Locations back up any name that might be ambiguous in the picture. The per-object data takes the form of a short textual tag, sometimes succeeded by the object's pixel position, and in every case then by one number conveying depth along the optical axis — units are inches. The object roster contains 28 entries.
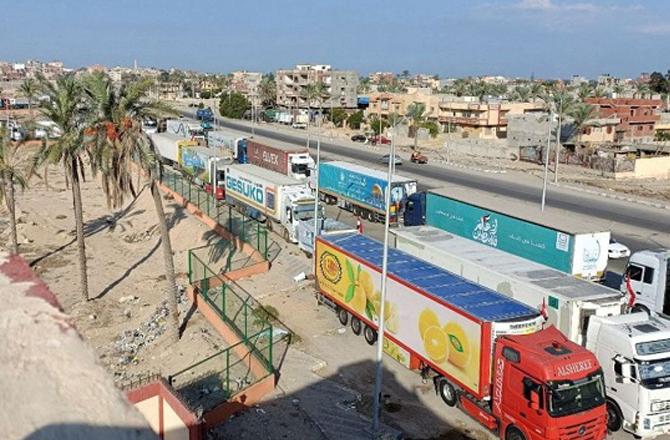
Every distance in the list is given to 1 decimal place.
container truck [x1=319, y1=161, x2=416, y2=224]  1648.6
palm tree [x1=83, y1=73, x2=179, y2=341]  928.9
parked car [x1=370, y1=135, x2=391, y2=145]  3751.2
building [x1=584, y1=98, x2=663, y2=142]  3518.7
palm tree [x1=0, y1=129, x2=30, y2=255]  1347.2
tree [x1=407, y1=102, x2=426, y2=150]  3607.0
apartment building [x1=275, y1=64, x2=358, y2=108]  5472.4
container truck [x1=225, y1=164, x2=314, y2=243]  1441.9
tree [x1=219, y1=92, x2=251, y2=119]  5329.7
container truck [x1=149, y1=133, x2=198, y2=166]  2416.3
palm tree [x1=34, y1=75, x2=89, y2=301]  1089.4
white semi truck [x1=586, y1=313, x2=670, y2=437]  661.9
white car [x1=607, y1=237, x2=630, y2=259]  1364.4
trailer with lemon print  605.9
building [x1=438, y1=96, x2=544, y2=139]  3971.5
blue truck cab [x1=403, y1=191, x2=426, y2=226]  1604.3
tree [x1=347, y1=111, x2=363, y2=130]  4576.8
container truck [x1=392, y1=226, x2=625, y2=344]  748.0
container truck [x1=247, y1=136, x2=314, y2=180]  2018.9
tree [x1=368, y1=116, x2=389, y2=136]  3989.2
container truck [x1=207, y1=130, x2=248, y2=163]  2431.1
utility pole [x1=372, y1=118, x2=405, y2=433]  674.2
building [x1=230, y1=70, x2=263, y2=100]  5933.1
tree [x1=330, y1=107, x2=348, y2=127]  4775.1
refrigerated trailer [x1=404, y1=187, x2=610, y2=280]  1092.5
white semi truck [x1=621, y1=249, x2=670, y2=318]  938.7
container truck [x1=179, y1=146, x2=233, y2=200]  1916.8
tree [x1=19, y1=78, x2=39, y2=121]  2660.4
